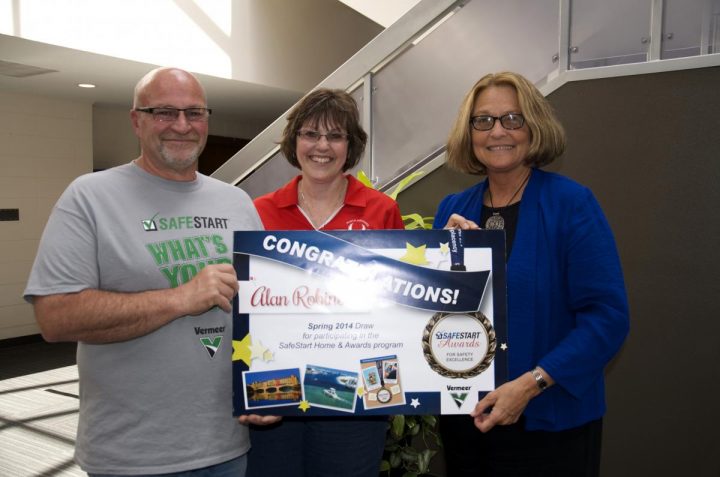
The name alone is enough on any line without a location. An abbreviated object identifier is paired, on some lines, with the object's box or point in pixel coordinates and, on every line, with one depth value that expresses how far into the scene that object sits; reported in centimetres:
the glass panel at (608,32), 275
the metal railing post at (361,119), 339
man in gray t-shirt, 133
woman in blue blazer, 142
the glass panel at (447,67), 298
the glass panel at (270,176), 347
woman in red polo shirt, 169
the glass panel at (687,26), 262
